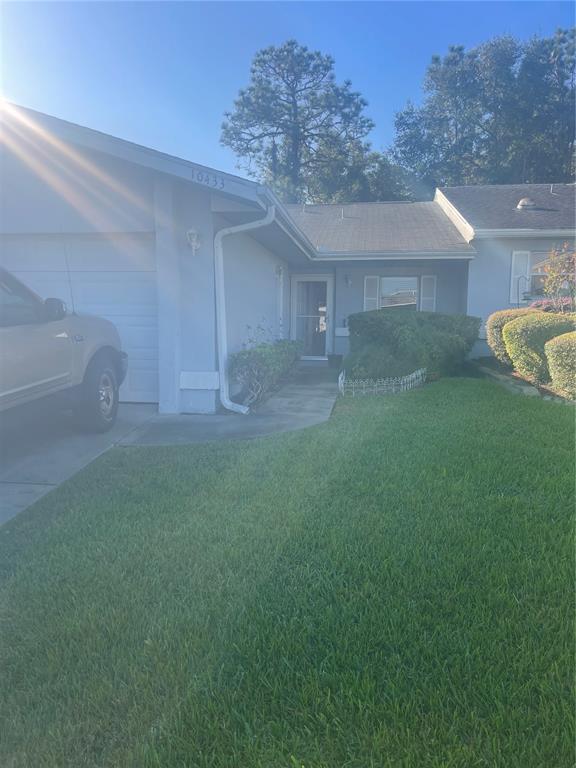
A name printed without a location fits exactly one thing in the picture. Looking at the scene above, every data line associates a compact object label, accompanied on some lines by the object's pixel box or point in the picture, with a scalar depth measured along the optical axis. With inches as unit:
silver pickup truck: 206.5
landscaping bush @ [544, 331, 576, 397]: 299.0
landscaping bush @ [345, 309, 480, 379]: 381.4
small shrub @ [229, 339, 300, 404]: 316.8
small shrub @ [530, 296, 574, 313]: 442.6
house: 267.6
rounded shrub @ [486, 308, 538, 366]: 422.3
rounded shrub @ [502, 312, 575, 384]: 341.1
